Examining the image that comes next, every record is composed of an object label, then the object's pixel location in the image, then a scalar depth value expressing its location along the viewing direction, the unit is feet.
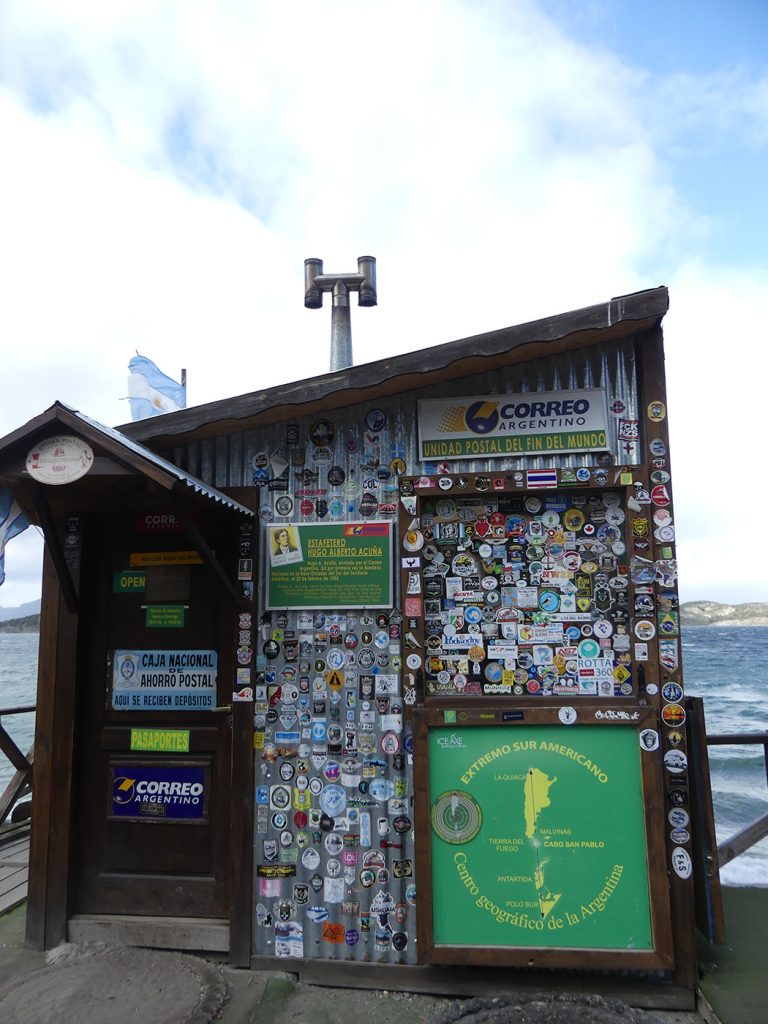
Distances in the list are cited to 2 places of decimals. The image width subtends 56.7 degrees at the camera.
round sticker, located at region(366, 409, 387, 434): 15.70
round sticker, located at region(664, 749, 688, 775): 13.92
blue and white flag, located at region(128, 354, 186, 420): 22.04
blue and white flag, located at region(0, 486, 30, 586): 14.97
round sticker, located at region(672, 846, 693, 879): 13.62
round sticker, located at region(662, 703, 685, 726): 14.01
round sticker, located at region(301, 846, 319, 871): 14.67
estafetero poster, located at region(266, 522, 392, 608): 15.16
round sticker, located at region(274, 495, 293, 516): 15.76
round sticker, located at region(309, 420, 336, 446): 15.84
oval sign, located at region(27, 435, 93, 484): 12.46
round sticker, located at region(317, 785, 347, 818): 14.74
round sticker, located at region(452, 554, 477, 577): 15.24
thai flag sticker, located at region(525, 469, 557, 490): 14.93
